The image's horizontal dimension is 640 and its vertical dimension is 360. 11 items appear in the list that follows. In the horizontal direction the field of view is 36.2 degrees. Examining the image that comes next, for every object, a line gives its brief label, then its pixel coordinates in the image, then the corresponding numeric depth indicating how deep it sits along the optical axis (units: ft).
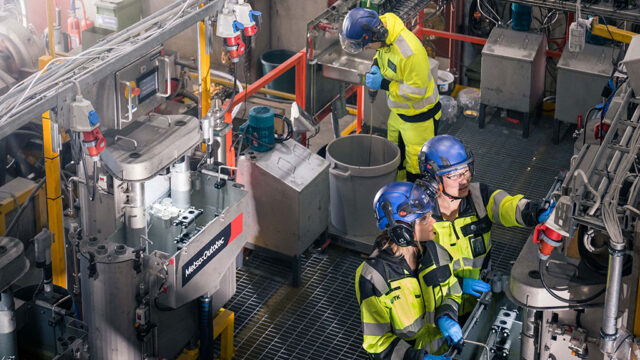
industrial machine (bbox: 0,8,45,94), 33.47
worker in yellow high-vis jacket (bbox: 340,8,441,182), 25.38
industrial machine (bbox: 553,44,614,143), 30.04
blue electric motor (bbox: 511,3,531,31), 31.68
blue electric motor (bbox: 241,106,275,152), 24.67
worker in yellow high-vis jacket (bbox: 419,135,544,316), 19.53
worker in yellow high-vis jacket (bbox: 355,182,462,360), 17.60
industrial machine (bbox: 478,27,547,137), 31.37
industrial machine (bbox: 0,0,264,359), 17.84
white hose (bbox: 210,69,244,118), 36.60
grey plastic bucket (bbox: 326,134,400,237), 25.88
